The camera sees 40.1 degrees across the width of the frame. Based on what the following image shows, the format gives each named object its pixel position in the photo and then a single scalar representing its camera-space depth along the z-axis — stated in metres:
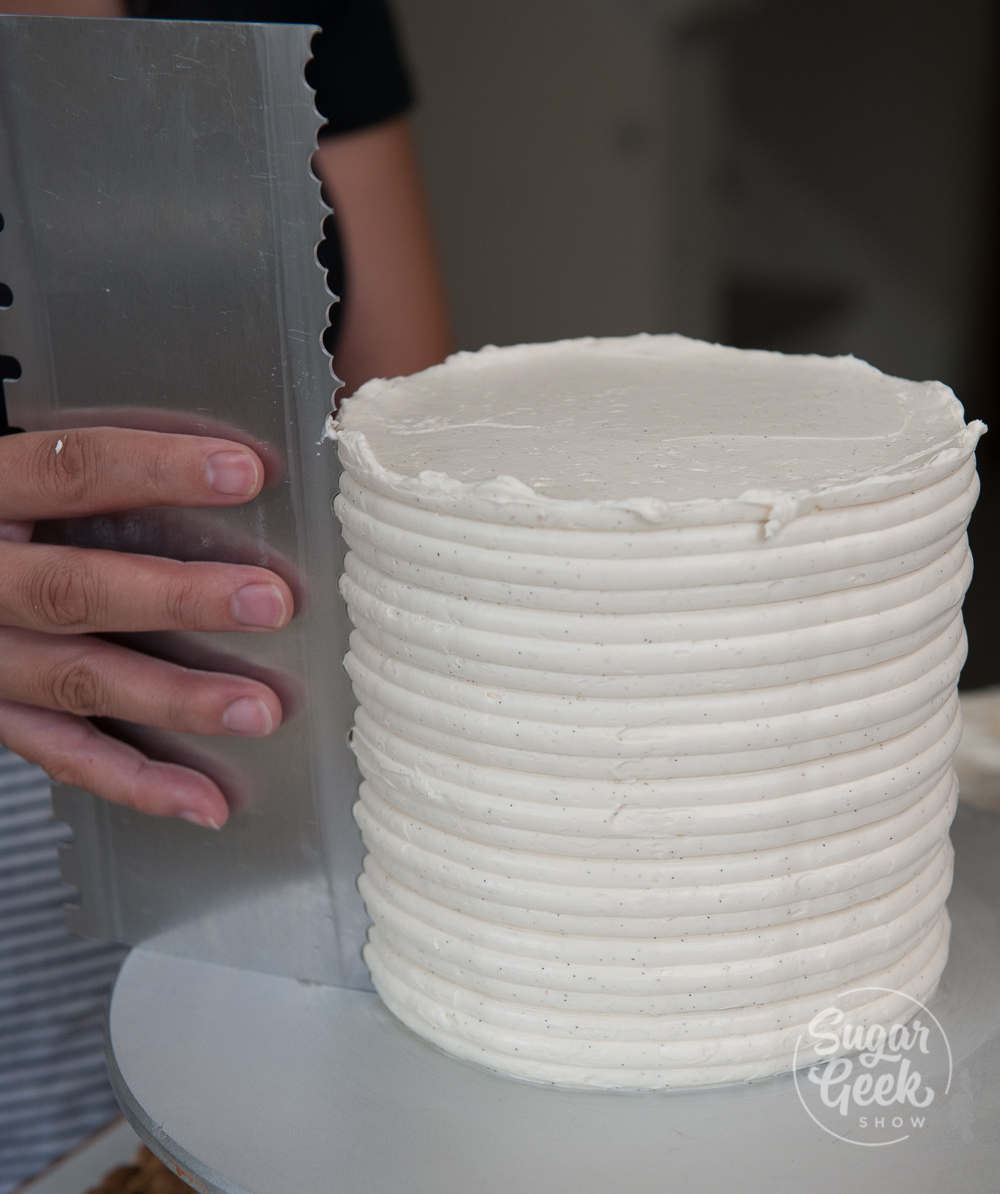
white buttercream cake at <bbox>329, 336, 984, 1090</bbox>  0.75
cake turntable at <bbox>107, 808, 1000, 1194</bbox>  0.76
